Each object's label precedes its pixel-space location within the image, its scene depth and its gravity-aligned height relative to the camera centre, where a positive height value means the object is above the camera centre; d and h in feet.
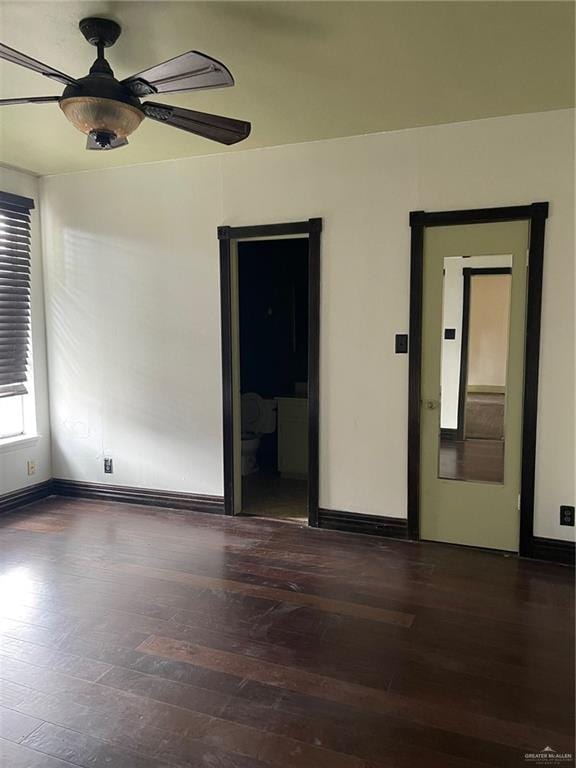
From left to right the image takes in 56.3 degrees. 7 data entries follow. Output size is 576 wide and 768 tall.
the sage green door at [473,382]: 10.76 -0.78
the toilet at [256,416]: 17.43 -2.34
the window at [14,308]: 13.58 +0.91
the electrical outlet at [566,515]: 10.49 -3.33
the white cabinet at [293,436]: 16.30 -2.81
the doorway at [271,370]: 12.41 -0.78
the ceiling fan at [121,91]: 6.30 +3.19
